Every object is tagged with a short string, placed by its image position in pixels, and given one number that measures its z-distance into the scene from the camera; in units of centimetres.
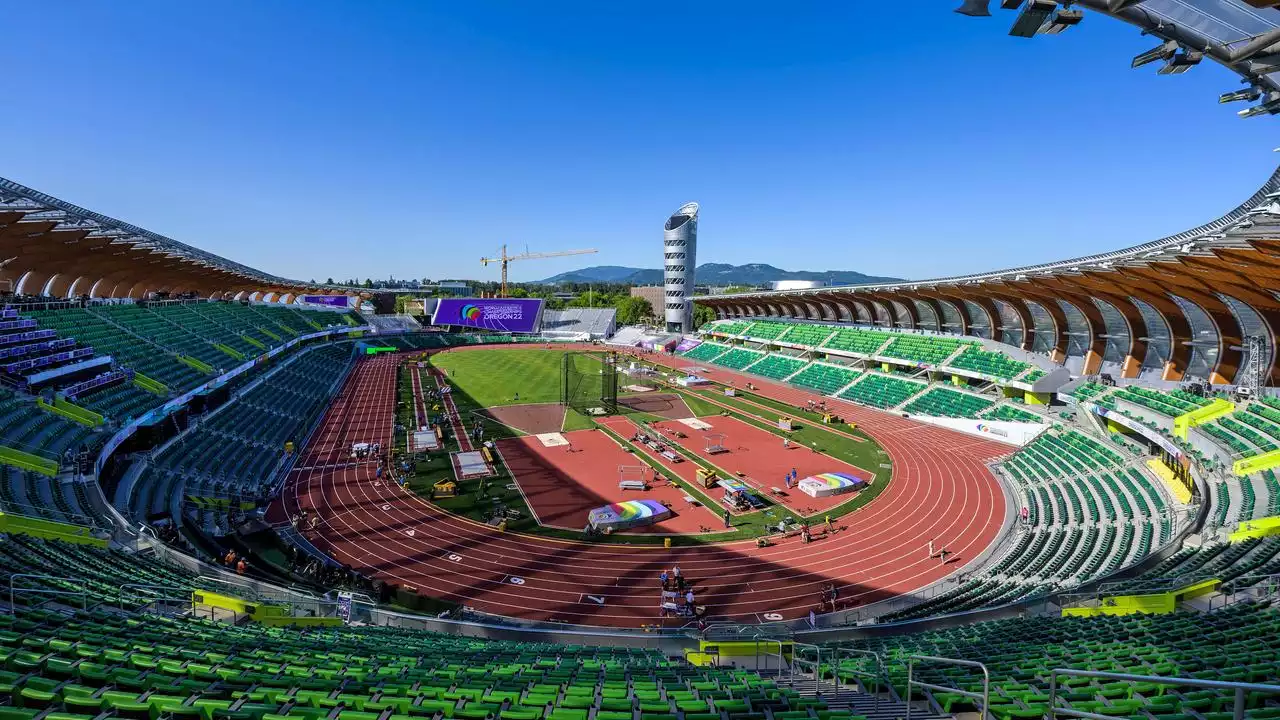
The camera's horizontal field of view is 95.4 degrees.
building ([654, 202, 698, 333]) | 9625
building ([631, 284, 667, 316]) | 16288
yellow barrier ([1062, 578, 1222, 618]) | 1301
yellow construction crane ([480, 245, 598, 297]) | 14600
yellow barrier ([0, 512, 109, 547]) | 1366
